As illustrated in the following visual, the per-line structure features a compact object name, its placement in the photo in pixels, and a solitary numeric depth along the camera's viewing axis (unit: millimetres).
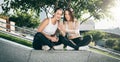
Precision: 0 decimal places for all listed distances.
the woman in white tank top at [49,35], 4062
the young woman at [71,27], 4722
